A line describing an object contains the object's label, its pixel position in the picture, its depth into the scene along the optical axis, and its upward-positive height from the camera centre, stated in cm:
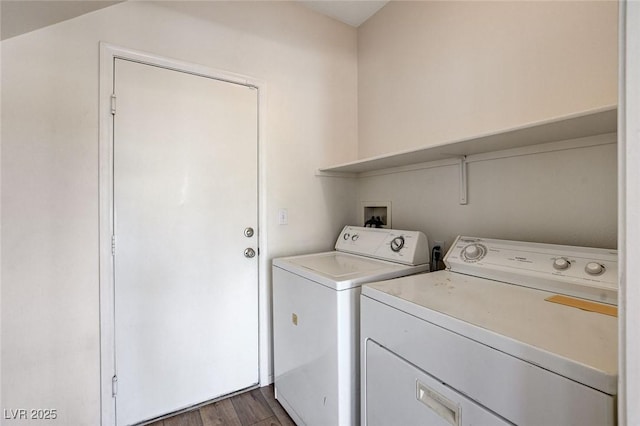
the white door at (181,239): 153 -16
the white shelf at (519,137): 96 +32
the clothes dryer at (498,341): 63 -34
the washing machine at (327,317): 124 -52
